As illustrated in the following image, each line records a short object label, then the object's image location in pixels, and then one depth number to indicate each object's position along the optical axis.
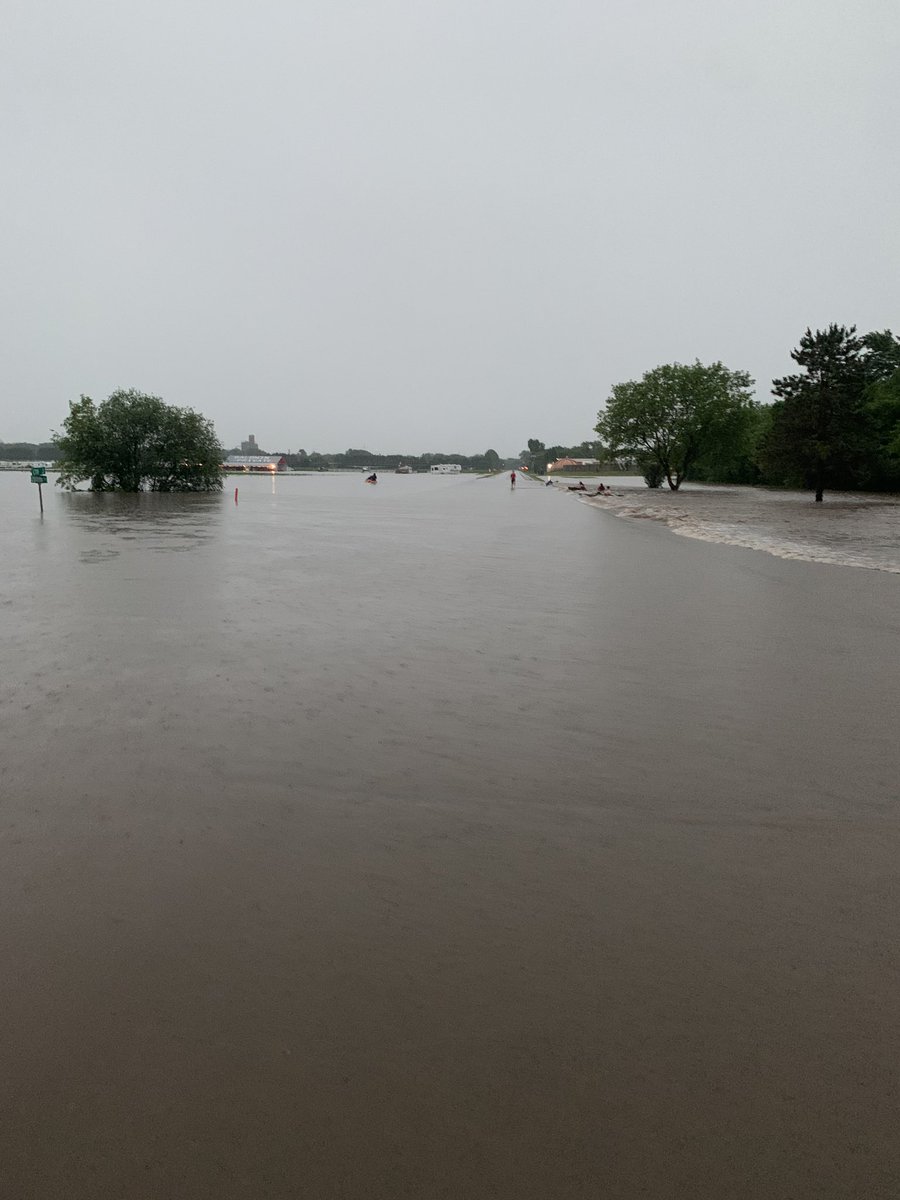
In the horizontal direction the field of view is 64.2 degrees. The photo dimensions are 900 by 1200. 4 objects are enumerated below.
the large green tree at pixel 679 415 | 66.72
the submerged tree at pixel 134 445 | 56.88
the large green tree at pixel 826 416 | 49.53
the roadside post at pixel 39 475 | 30.12
